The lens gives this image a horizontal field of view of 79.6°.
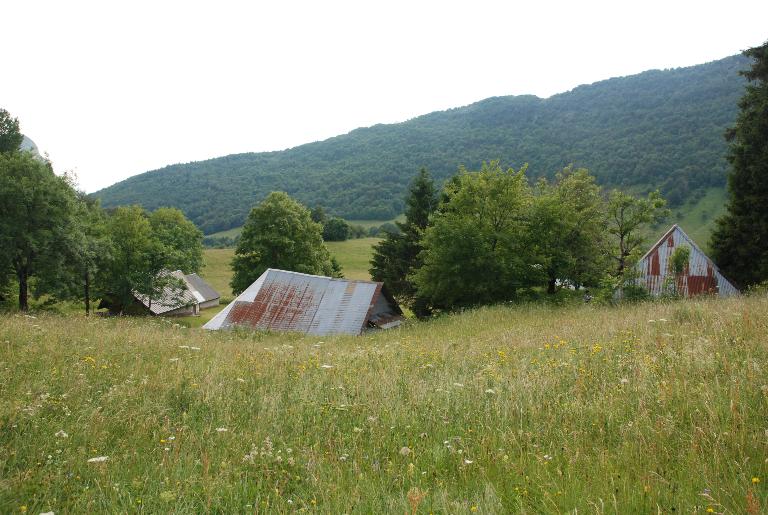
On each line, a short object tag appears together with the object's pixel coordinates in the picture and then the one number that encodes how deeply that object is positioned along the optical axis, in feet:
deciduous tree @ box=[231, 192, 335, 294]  152.05
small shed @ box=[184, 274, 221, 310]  220.84
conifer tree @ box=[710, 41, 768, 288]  82.64
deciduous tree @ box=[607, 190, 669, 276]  103.60
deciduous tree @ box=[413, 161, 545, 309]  86.63
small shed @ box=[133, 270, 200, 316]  145.39
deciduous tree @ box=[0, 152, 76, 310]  98.32
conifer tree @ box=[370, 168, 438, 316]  127.34
